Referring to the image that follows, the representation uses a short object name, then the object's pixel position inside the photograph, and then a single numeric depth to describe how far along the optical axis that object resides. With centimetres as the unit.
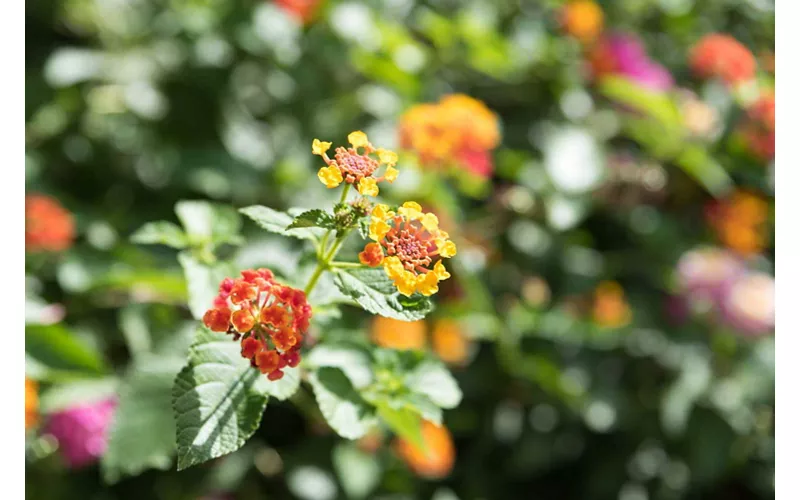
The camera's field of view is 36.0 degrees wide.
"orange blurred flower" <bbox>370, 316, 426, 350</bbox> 59
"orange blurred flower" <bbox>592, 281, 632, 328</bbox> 74
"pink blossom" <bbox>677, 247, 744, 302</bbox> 74
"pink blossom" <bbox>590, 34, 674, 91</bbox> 75
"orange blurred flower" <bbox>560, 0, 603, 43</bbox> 75
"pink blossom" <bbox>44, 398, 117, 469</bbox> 50
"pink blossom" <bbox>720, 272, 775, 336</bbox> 73
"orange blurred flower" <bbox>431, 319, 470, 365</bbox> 64
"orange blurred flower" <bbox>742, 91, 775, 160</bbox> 76
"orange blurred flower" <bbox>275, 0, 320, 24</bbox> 67
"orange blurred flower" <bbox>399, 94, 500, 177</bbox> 56
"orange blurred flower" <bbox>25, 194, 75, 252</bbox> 56
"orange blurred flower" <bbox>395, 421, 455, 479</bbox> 58
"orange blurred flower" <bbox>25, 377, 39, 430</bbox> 46
